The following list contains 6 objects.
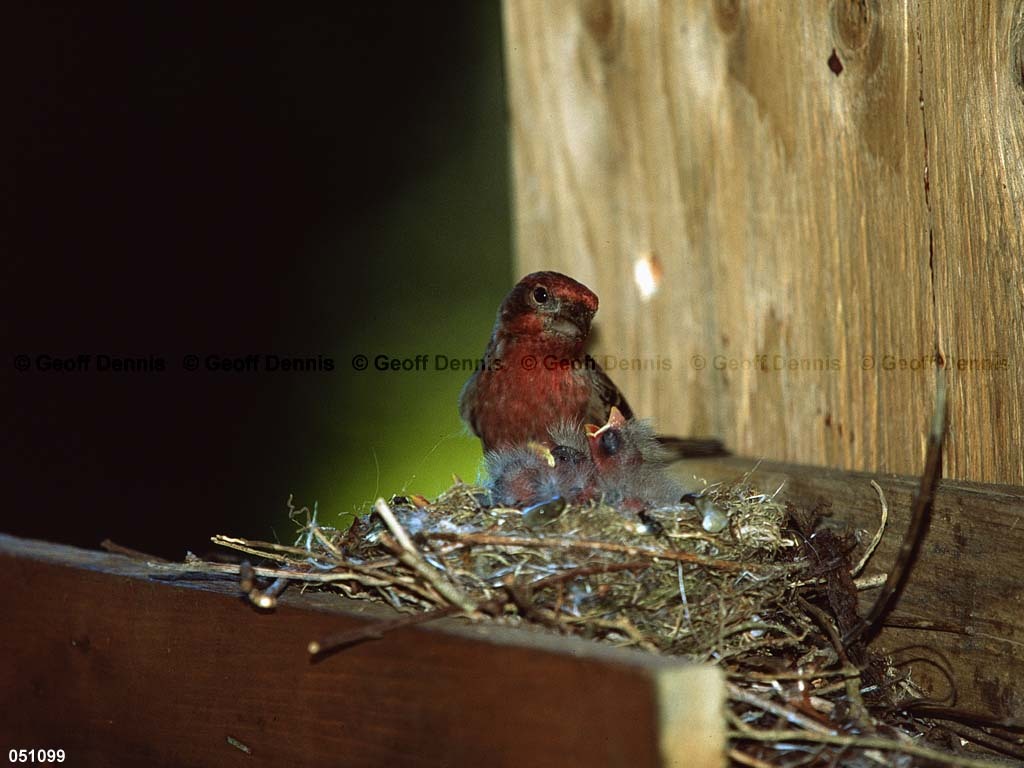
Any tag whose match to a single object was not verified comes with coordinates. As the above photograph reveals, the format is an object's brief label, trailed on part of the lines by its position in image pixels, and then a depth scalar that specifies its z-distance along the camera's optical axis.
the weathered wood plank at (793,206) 4.93
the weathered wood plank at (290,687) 3.14
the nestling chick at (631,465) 5.43
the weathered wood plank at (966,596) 4.46
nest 3.91
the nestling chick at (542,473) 5.33
